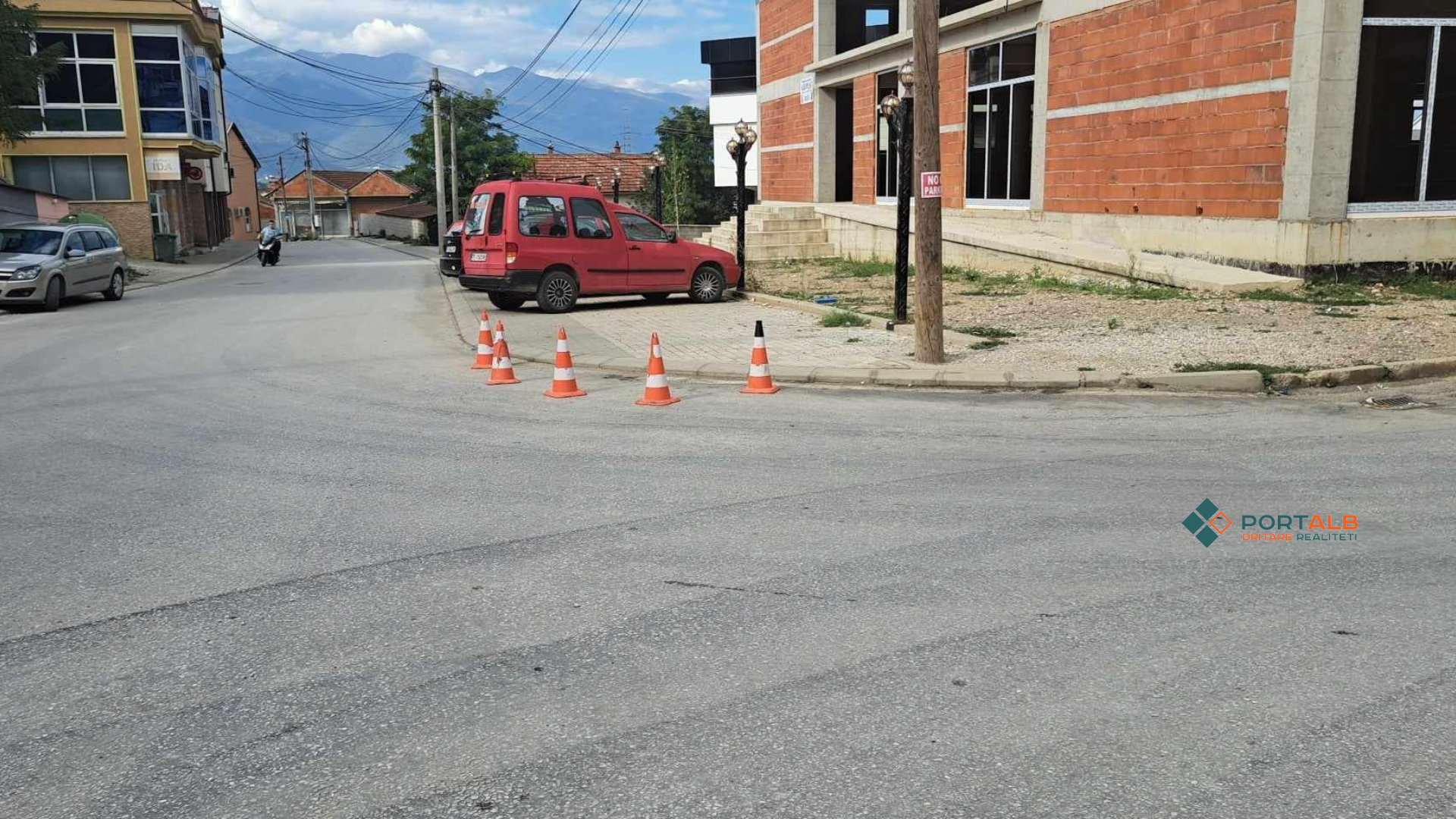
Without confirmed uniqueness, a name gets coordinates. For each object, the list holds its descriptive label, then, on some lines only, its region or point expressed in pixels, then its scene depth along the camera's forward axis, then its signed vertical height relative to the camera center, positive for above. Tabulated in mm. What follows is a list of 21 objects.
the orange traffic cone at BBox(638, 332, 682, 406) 9352 -1355
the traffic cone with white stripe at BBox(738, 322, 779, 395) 9758 -1327
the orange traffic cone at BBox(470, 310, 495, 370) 11562 -1305
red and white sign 10453 +360
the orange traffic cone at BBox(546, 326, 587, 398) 9781 -1388
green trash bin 37781 -480
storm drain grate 8578 -1481
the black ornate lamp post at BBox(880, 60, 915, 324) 13359 +194
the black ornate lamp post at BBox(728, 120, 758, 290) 17939 +1271
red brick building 14578 +1509
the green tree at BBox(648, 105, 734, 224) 63781 +3629
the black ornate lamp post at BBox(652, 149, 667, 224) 25436 +967
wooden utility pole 10344 +227
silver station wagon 19297 -557
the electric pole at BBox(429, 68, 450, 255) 47062 +1770
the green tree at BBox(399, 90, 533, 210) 64812 +4842
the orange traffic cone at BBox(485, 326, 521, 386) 10672 -1366
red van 16609 -364
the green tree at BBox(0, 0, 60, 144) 24172 +3876
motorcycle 38000 -732
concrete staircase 25703 -267
